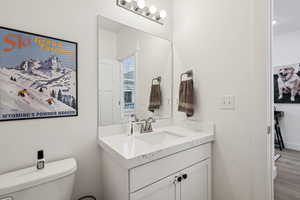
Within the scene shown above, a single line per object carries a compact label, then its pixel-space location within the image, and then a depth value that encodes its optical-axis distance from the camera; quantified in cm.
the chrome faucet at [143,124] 154
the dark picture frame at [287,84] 324
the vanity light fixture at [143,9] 145
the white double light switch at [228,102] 133
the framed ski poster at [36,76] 94
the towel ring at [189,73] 164
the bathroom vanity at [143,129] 100
